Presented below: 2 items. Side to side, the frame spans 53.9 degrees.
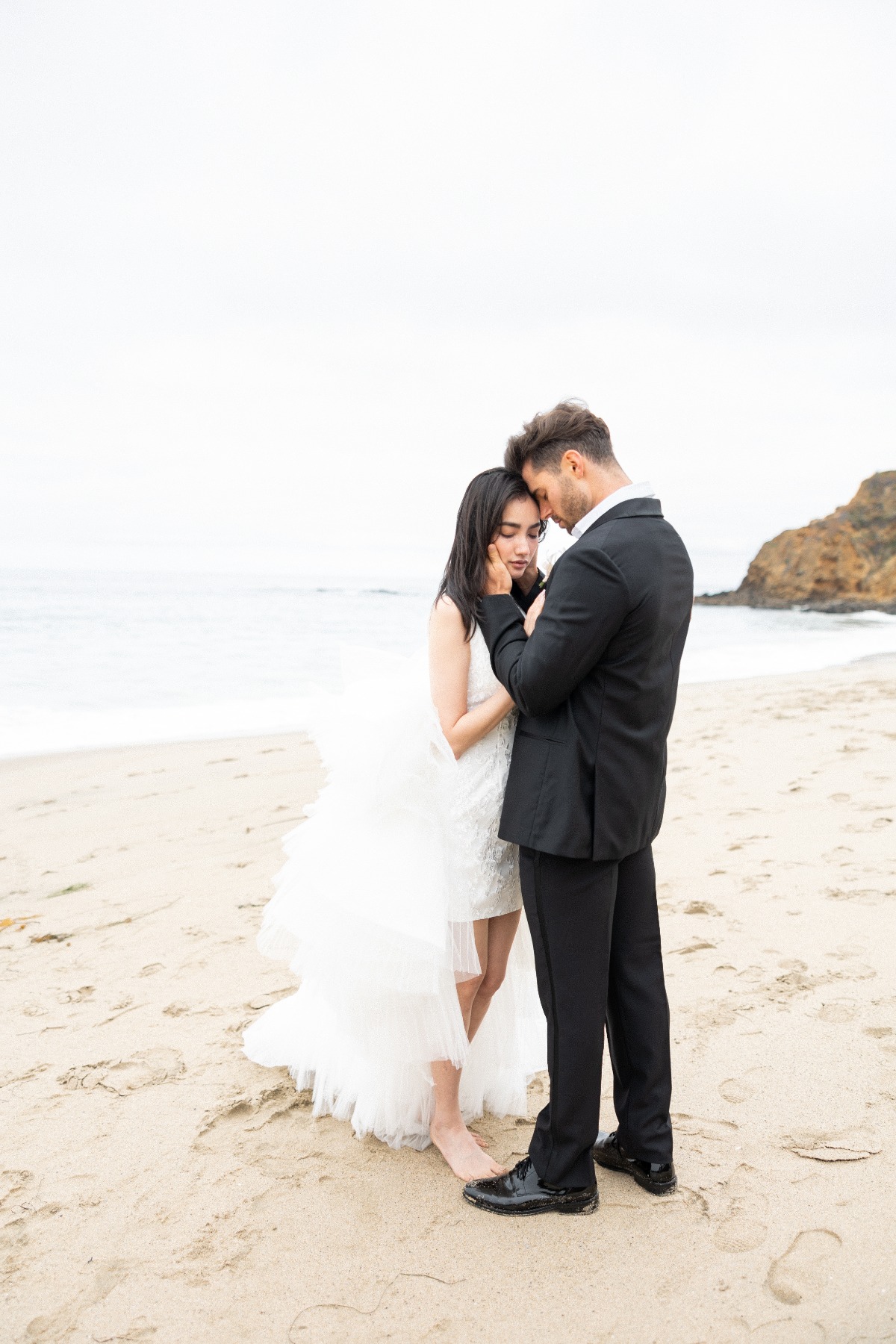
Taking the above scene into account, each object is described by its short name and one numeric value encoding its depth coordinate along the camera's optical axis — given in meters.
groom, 2.16
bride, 2.52
